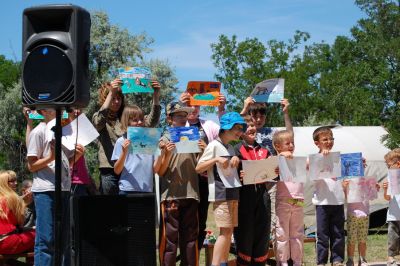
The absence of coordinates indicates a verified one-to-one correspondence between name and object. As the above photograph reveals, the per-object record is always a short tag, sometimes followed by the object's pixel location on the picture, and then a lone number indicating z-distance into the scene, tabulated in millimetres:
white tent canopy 18328
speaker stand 4941
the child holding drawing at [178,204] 6441
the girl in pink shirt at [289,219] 6934
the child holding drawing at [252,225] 6621
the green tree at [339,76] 34781
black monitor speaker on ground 5352
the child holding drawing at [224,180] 6406
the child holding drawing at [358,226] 7684
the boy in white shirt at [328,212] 7301
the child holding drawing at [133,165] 6322
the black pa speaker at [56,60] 4969
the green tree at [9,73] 48688
